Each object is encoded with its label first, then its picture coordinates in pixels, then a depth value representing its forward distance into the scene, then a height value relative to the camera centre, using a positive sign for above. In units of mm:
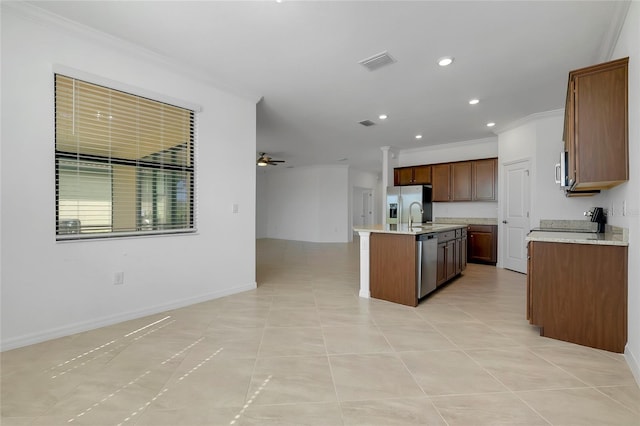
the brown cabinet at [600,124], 2258 +707
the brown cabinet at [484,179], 6105 +720
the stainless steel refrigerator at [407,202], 6754 +244
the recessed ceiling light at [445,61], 3111 +1638
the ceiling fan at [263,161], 7496 +1322
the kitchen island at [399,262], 3492 -627
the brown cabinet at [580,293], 2318 -669
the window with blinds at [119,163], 2648 +491
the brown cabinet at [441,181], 6707 +725
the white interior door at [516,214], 5320 -23
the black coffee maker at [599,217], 3395 -47
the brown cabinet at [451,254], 4125 -638
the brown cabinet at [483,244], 5988 -643
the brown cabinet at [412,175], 7035 +919
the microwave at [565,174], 2725 +375
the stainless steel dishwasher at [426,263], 3529 -632
